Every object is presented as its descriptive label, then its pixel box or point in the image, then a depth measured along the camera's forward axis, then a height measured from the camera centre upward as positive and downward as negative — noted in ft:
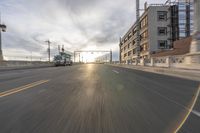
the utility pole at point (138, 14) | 57.89 +30.93
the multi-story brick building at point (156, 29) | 97.52 +35.83
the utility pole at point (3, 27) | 54.91 +21.61
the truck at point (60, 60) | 94.27 +3.79
